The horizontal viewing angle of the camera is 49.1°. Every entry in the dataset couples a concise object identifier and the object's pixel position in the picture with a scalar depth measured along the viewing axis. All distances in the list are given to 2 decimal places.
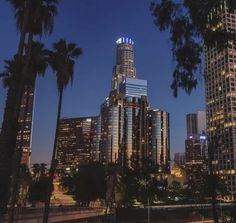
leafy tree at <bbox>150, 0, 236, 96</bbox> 8.49
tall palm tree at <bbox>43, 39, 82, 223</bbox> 21.44
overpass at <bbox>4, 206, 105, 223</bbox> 23.71
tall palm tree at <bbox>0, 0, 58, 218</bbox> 10.32
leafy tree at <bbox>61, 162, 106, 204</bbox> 48.54
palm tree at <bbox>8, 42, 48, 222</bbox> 20.10
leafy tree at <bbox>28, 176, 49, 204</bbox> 51.57
